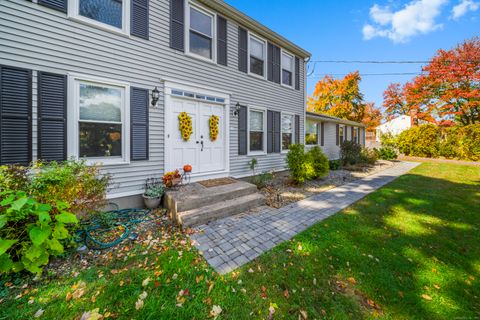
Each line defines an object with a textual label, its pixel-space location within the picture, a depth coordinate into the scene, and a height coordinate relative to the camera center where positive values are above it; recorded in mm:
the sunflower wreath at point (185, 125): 5041 +881
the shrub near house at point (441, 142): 12805 +1295
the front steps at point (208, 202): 3684 -966
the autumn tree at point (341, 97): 23031 +7651
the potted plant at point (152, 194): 4344 -832
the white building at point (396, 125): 23155 +4342
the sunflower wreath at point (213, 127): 5684 +923
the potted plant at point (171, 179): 4574 -505
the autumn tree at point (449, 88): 15375 +6521
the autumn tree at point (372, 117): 27047 +6053
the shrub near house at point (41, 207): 2070 -635
